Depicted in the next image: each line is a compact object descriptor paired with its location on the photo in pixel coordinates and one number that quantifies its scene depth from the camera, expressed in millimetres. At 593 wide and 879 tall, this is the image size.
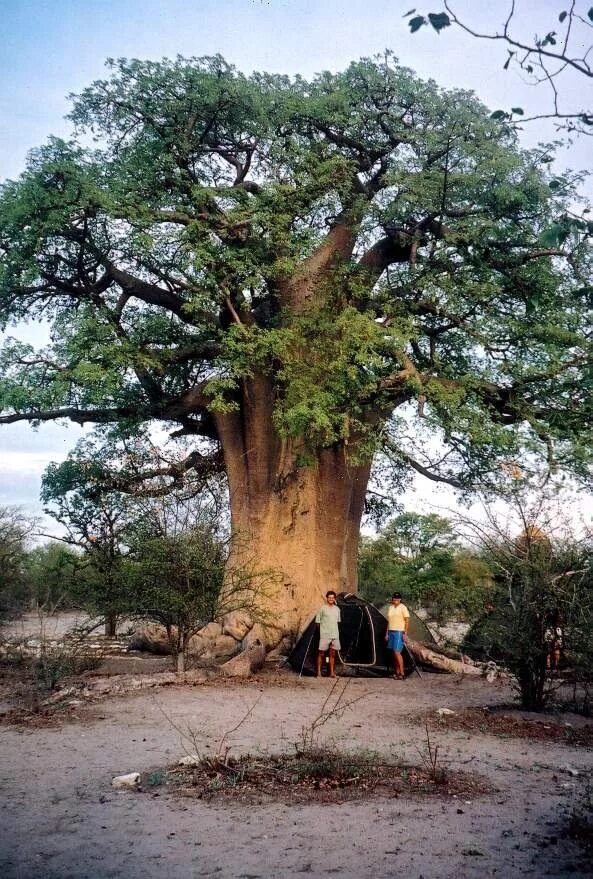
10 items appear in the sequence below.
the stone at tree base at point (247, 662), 12531
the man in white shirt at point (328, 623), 12859
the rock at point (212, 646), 13615
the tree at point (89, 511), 14594
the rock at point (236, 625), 14172
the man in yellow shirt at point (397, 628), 13188
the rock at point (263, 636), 13655
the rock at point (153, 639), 16391
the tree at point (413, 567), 21469
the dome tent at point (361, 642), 13852
